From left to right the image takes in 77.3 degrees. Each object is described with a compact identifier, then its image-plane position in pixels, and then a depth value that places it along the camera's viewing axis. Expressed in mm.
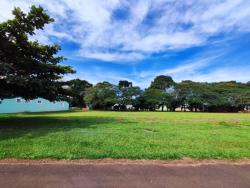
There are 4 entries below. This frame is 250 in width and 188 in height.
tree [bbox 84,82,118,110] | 34018
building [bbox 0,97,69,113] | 19606
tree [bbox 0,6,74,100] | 7331
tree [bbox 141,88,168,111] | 34797
